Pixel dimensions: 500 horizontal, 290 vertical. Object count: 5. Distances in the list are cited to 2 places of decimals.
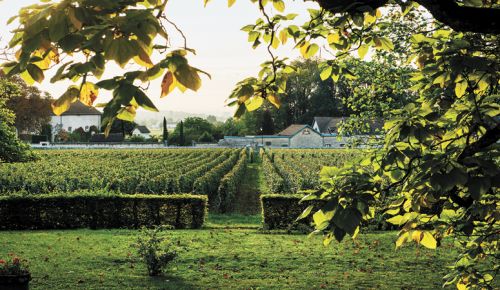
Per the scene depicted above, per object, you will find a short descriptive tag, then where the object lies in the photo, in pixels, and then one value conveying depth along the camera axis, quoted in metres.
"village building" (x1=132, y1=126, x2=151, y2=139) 146.01
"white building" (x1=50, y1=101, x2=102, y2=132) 127.19
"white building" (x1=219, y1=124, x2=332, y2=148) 95.06
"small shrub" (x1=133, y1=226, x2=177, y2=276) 11.35
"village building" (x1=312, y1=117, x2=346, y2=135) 103.12
